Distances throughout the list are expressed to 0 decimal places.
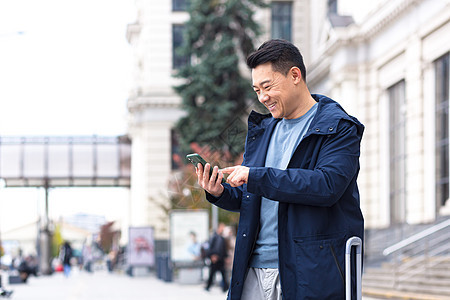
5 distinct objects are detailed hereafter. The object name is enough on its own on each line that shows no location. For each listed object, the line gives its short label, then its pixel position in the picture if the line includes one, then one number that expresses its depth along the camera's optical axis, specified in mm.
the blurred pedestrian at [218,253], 21906
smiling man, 3549
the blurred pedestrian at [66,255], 46066
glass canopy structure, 57531
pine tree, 35406
